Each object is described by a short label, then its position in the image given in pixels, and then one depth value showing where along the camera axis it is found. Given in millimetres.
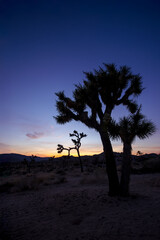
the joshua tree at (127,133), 5286
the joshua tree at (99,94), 6527
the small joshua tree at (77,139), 18844
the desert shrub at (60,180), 10865
